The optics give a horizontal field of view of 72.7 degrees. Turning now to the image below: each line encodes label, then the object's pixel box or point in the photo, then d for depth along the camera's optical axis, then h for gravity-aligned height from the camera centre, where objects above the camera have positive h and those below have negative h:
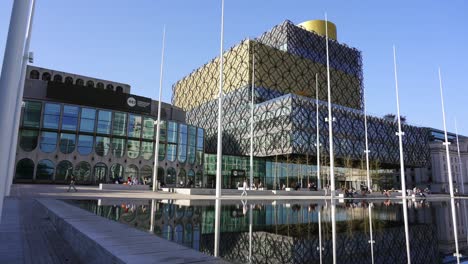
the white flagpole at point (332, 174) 29.11 +0.81
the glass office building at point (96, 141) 49.25 +6.38
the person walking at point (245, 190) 32.25 -0.91
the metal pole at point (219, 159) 24.92 +1.68
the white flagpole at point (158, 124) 36.93 +6.26
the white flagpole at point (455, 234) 7.25 -1.54
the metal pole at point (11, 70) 4.42 +1.54
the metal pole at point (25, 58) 9.97 +3.71
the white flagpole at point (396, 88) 34.25 +10.93
